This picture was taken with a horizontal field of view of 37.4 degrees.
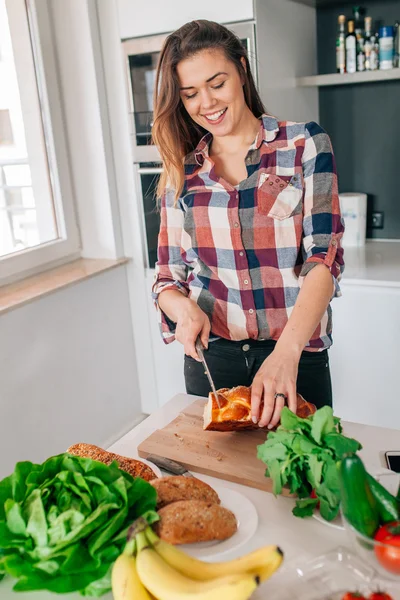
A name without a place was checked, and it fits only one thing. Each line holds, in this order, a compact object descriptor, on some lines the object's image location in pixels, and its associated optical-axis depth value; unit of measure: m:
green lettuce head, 0.77
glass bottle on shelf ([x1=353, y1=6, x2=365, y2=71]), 2.32
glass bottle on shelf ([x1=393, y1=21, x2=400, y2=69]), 2.27
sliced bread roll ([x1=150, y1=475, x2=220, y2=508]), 0.91
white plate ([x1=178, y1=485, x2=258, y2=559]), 0.86
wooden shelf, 2.21
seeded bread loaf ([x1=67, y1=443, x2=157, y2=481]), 1.00
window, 2.30
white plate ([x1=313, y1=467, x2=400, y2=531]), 0.83
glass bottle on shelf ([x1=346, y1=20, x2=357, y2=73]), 2.31
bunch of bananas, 0.65
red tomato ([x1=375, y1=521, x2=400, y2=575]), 0.69
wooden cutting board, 1.06
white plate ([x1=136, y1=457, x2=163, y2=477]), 1.08
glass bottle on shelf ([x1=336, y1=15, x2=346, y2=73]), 2.33
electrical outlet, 2.60
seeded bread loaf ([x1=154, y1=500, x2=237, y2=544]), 0.83
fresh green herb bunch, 0.87
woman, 1.30
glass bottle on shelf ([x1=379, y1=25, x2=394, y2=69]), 2.22
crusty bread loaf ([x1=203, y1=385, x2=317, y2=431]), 1.14
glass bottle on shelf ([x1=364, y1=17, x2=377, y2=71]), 2.29
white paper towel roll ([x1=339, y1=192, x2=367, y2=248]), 2.47
